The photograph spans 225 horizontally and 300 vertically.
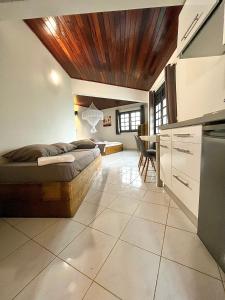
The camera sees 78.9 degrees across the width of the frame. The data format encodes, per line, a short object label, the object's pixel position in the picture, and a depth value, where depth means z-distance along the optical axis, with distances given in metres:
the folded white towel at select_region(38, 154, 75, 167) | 1.41
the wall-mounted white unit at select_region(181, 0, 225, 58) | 1.10
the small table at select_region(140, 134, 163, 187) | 2.23
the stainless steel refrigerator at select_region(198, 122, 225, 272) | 0.81
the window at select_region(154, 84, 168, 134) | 3.93
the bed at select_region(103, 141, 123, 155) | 5.87
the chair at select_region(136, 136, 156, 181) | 2.59
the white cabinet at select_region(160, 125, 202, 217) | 1.12
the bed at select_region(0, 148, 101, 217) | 1.40
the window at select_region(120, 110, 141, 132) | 6.57
